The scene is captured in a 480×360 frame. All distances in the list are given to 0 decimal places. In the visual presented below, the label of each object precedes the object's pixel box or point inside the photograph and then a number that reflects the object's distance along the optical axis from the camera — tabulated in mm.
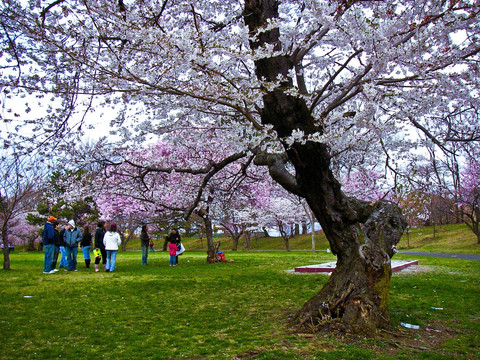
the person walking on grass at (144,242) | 13742
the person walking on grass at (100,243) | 11359
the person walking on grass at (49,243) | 10359
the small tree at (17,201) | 11414
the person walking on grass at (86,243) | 11828
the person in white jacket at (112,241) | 10605
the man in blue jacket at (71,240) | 11305
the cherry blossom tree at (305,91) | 3812
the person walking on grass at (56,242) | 10641
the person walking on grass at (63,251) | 11269
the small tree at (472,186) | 21000
